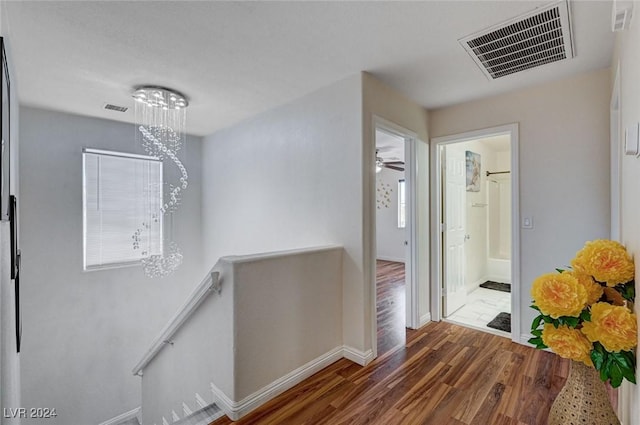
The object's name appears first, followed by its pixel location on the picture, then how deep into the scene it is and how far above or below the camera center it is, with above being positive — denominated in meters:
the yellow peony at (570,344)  1.24 -0.57
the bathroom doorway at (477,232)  3.19 -0.31
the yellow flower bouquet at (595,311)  1.15 -0.42
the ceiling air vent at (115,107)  3.32 +1.24
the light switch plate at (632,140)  1.12 +0.29
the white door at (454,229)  3.56 -0.22
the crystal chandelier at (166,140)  3.13 +1.06
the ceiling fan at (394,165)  6.93 +1.15
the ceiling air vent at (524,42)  1.84 +1.21
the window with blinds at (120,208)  3.76 +0.07
